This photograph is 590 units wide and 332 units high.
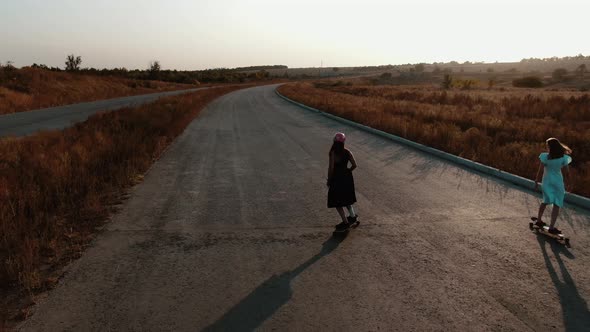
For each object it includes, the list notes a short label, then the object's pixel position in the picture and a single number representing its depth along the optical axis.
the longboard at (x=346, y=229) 5.66
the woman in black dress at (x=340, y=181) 5.84
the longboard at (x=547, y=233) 5.27
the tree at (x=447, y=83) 58.53
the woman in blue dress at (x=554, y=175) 5.51
